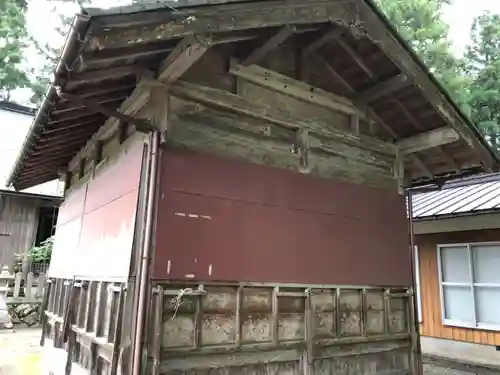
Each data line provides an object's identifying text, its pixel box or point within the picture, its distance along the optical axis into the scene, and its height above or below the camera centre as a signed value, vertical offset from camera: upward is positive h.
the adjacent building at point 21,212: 14.71 +2.07
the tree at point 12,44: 18.22 +10.41
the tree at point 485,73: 15.02 +7.83
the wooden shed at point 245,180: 3.93 +1.16
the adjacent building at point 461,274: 8.27 +0.18
